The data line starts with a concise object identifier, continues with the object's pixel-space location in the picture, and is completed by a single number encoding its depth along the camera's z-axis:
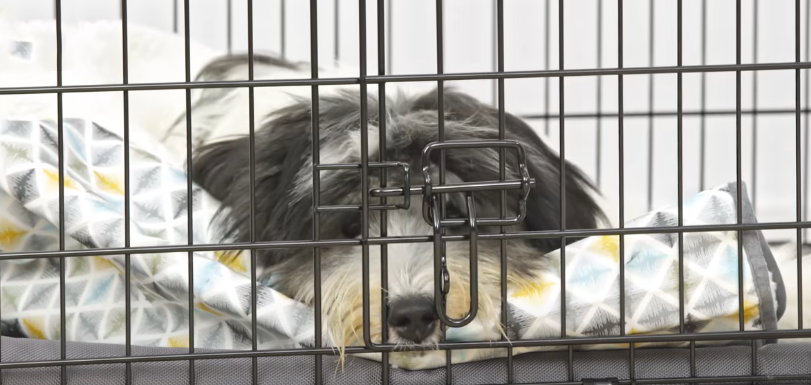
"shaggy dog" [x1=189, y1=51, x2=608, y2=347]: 1.57
